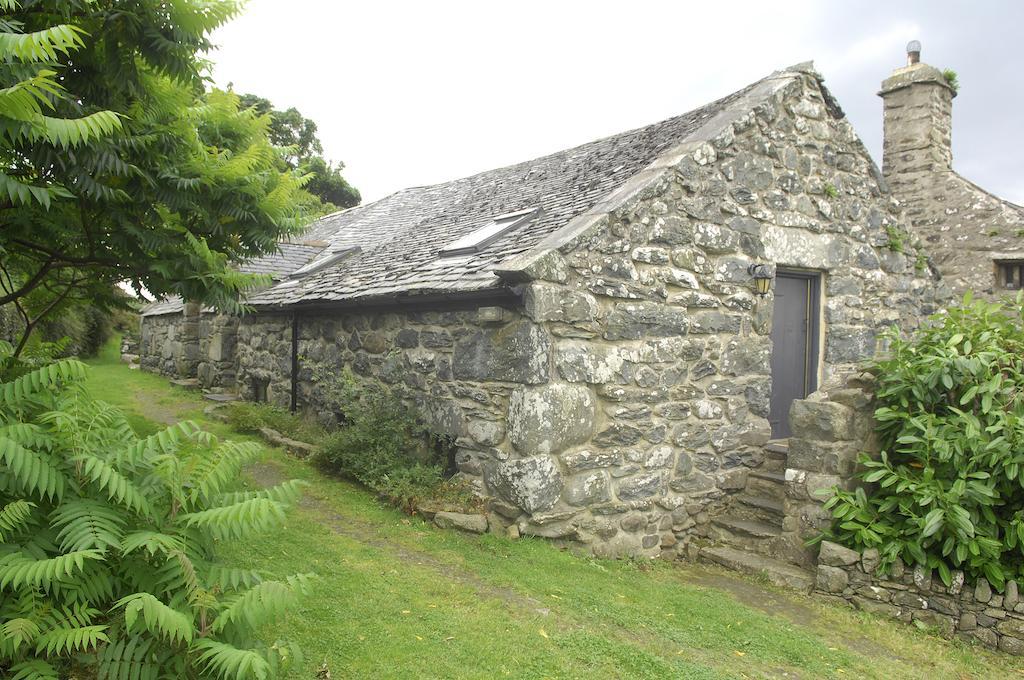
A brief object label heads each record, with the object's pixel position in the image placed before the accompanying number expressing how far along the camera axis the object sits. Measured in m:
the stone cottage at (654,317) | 6.54
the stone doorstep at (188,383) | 15.19
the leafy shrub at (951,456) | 5.64
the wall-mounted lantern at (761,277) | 7.87
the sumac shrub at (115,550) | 2.85
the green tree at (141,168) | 4.42
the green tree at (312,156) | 30.77
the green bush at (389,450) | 7.11
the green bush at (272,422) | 10.11
